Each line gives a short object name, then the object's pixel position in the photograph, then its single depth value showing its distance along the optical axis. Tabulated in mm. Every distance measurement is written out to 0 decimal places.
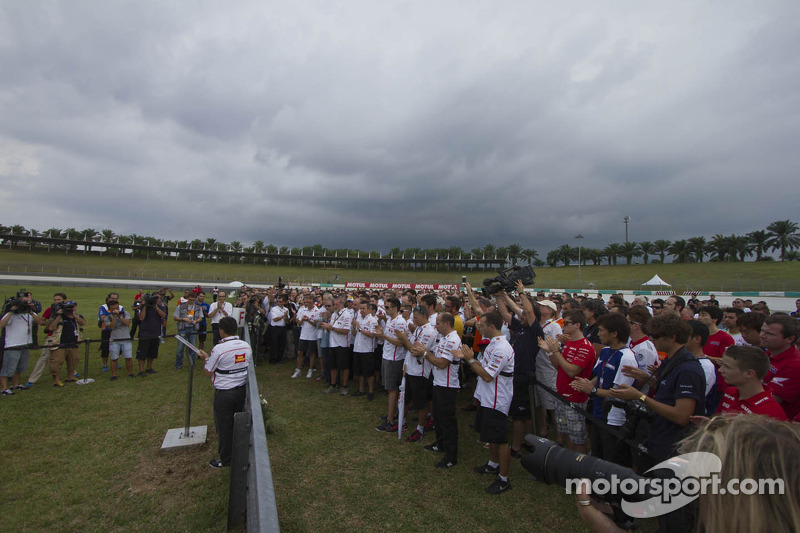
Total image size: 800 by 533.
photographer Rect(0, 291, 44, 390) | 6949
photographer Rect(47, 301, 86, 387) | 7480
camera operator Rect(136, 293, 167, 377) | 8852
